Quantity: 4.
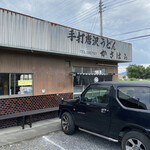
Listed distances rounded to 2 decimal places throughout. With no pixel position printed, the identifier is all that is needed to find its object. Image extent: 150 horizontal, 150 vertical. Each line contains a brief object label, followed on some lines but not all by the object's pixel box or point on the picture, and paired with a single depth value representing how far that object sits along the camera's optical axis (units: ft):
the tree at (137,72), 215.10
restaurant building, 18.22
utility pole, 56.57
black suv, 10.24
